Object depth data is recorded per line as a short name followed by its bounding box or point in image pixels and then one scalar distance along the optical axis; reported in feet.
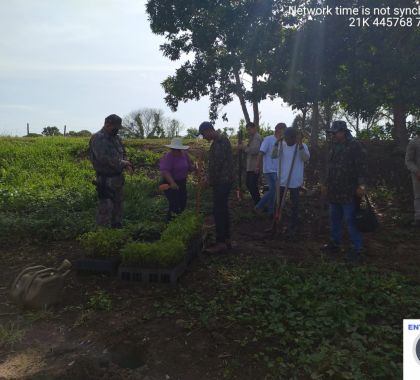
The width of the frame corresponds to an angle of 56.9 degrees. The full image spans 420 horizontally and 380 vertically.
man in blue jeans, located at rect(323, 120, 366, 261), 16.35
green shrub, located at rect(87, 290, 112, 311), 12.65
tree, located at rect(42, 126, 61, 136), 147.54
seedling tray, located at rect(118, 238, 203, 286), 14.10
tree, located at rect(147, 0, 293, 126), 34.47
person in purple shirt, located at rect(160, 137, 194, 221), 19.31
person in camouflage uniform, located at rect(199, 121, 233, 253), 17.12
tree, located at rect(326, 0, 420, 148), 27.09
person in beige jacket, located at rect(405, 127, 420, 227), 21.43
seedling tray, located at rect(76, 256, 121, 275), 15.06
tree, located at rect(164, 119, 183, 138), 162.79
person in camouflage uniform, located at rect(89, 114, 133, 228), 16.90
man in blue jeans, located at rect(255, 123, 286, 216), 22.15
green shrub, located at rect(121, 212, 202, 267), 14.03
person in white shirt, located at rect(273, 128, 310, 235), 19.65
